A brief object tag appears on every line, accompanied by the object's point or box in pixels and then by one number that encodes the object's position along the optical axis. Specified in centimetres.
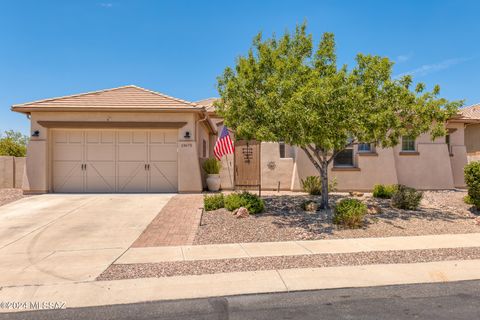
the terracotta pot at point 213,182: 1670
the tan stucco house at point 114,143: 1512
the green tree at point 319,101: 894
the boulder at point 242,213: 1051
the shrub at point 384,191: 1452
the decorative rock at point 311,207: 1153
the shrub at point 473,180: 1144
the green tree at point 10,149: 1978
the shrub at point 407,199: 1196
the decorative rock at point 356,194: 1530
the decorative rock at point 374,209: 1129
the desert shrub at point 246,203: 1118
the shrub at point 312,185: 1552
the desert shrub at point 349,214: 949
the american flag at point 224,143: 1370
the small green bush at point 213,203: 1174
